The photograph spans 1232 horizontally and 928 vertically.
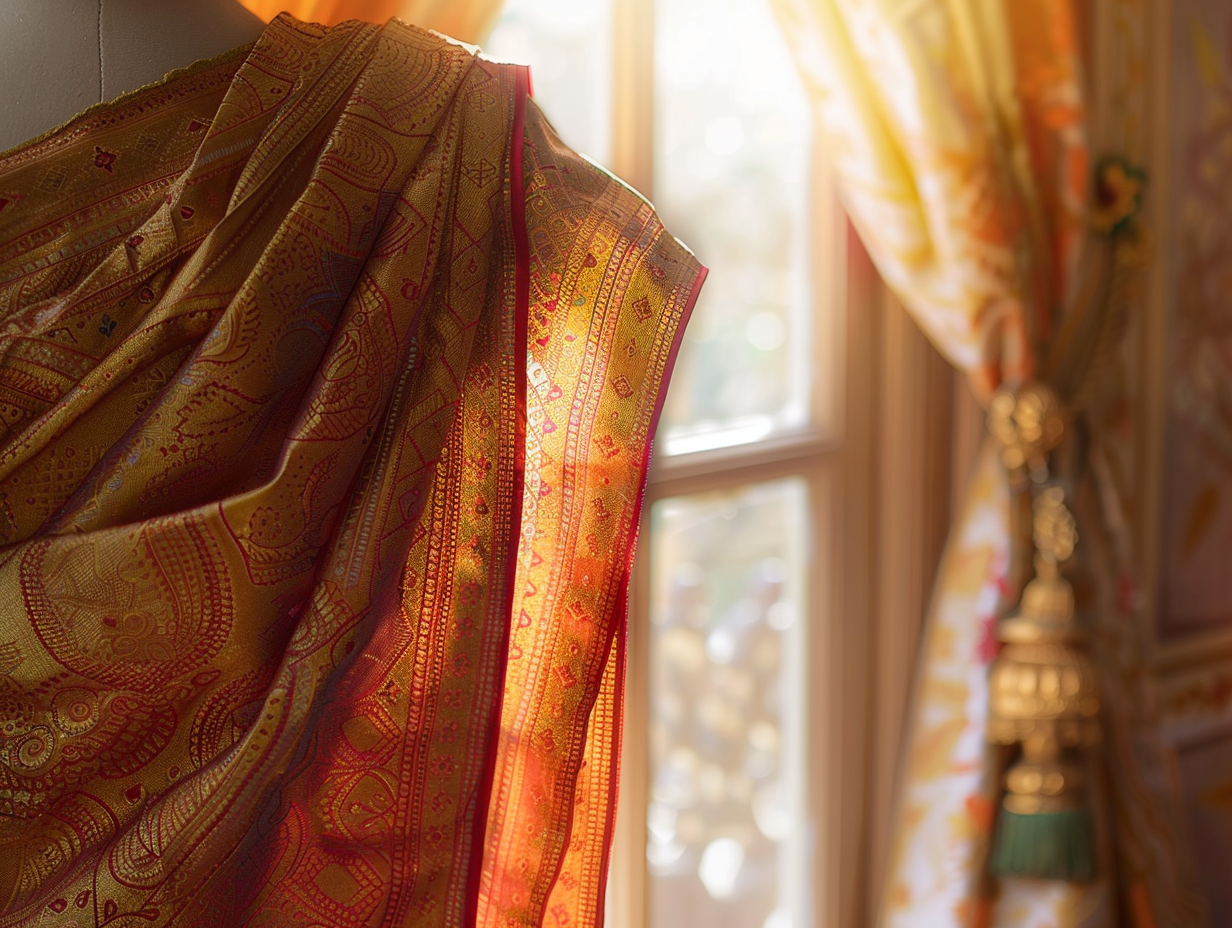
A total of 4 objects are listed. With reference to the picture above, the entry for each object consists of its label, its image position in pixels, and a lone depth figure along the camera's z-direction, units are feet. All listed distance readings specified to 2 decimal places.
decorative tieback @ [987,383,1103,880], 4.31
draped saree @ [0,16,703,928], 2.31
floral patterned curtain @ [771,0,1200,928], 3.91
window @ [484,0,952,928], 4.21
